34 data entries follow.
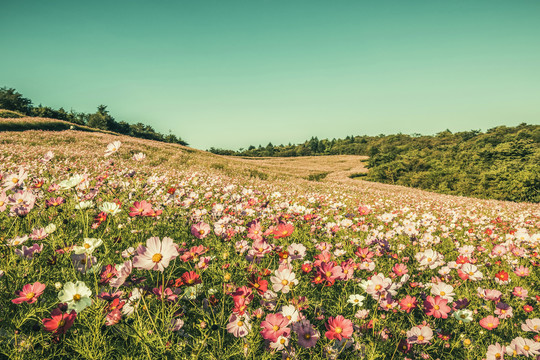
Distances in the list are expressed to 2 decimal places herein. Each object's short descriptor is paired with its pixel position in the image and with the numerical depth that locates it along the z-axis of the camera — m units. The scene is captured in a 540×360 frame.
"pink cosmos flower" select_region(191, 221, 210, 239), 1.76
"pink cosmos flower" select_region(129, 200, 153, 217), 1.73
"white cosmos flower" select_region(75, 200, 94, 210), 1.80
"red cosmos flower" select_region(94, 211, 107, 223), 1.85
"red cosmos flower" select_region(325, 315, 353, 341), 1.21
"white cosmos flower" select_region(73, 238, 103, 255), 1.30
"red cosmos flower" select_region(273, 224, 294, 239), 1.67
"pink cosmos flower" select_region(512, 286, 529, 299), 1.91
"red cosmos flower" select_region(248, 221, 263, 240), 1.79
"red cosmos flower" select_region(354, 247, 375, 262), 2.04
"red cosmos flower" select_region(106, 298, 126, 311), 1.24
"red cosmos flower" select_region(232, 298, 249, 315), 1.33
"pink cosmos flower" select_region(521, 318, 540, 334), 1.68
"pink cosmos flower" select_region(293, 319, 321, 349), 1.20
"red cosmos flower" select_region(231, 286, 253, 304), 1.35
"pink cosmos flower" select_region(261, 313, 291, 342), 1.19
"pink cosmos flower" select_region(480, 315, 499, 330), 1.60
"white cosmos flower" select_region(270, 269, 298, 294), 1.47
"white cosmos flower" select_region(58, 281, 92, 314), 1.13
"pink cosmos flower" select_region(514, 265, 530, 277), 2.28
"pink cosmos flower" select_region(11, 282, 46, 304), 1.22
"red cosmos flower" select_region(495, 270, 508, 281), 2.07
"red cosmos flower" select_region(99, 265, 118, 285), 1.33
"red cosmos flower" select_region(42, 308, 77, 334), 1.07
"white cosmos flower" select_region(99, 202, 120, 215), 1.93
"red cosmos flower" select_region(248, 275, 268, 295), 1.44
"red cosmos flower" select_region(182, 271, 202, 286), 1.43
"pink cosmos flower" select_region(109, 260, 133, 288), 1.31
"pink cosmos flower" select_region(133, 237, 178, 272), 1.23
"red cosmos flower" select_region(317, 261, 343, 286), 1.50
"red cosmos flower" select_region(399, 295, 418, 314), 1.56
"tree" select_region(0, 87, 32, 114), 50.17
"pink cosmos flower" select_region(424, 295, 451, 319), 1.53
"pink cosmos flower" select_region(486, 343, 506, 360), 1.45
